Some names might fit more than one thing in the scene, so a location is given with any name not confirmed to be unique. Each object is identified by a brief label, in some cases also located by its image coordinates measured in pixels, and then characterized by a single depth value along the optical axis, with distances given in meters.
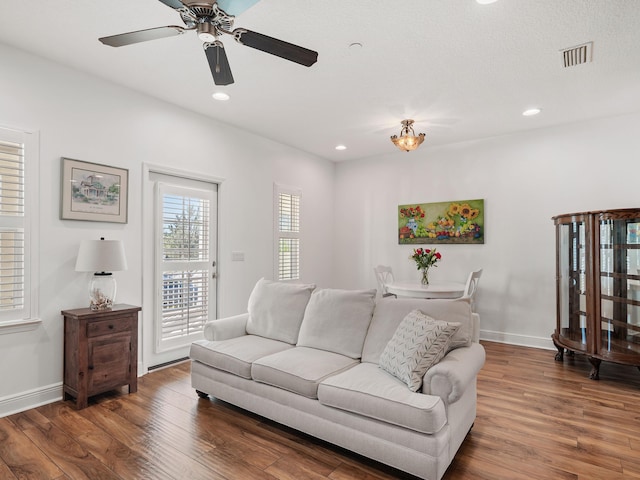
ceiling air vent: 2.73
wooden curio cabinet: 3.38
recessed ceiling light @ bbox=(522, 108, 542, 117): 4.00
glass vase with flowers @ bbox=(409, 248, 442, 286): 4.46
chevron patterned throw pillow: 2.10
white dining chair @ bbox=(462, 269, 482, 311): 4.32
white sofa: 1.95
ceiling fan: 1.79
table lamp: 3.00
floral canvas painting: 5.11
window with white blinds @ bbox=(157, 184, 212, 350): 3.89
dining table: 4.00
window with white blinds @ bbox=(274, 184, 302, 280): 5.33
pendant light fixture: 4.20
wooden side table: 2.88
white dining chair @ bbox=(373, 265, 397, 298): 5.07
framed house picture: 3.13
